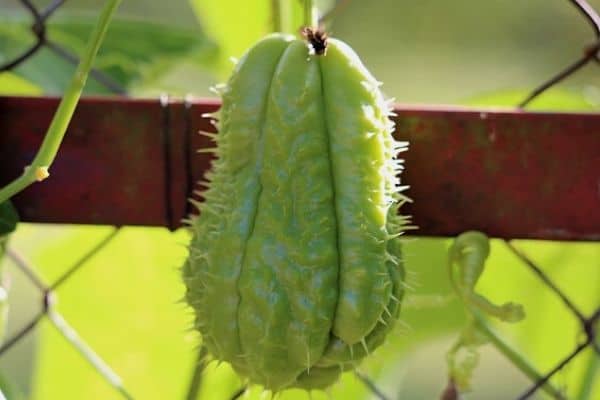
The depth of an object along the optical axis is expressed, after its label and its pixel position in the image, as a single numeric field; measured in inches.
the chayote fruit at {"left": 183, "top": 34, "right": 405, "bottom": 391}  48.0
